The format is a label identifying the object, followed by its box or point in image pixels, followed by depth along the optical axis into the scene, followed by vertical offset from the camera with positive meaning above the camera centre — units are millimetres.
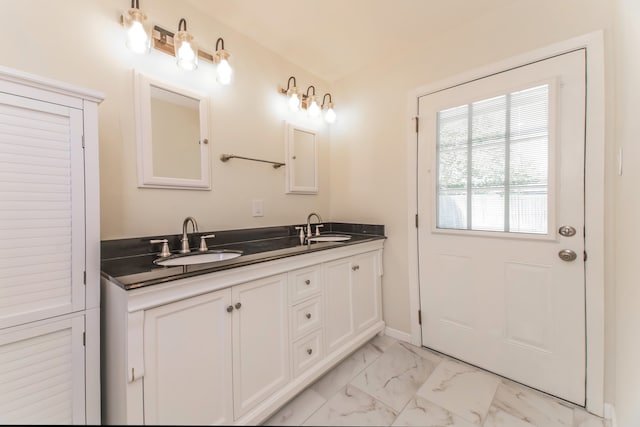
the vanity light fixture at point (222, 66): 1601 +870
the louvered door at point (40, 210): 887 +14
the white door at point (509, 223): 1435 -70
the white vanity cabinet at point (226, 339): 870 -485
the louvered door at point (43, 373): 880 -542
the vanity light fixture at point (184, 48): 1446 +878
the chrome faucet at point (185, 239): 1462 -139
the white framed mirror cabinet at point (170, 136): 1409 +426
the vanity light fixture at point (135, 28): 1306 +890
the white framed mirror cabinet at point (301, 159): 2158 +435
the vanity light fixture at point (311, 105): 2223 +875
